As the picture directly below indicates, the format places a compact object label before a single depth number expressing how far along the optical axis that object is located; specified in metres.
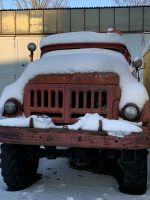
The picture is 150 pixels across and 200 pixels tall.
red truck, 5.74
